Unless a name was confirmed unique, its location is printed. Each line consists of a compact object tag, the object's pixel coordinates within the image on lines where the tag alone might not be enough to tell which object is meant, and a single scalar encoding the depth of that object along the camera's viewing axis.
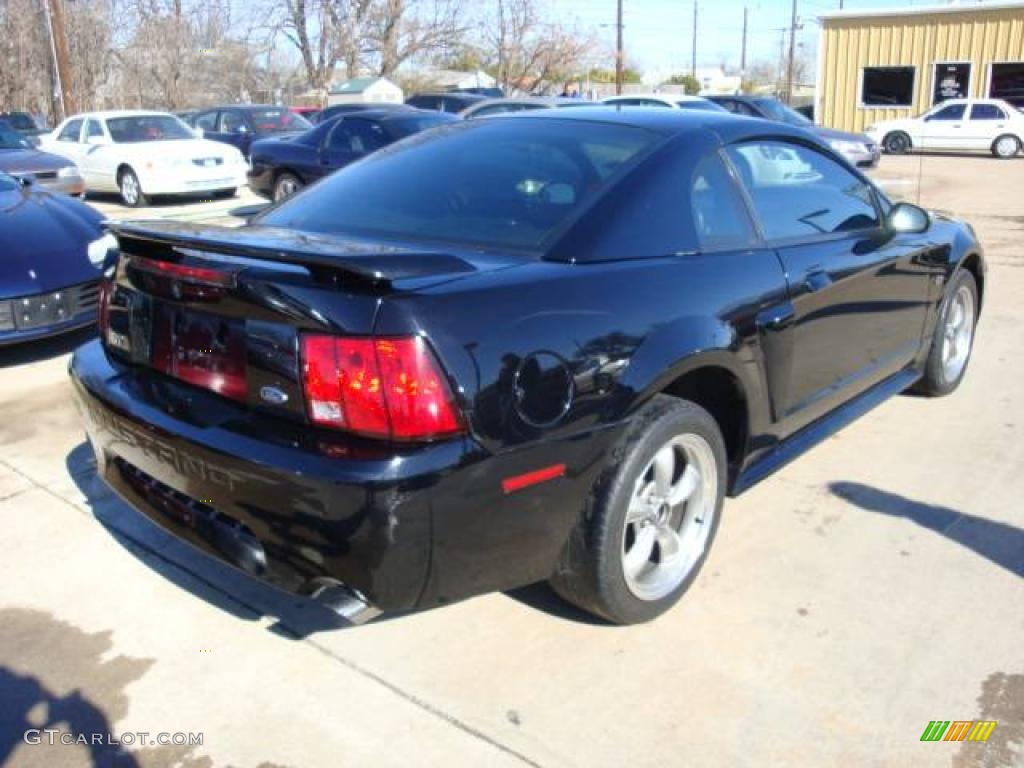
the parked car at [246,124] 16.59
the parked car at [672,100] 14.55
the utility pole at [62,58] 23.94
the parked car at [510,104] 14.20
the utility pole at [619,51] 39.39
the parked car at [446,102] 18.48
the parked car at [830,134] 17.36
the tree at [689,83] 60.49
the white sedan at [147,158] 13.35
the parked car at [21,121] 23.94
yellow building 26.64
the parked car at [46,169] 11.85
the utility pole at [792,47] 47.00
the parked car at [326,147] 10.71
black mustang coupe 2.19
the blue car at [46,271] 5.23
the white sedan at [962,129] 22.83
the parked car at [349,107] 14.19
